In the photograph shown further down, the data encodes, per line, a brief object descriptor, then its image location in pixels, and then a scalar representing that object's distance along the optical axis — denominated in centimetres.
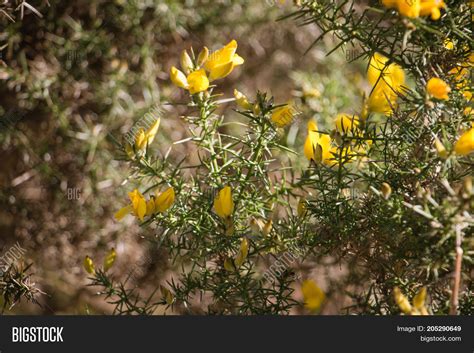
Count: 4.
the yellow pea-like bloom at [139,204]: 63
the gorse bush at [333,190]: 62
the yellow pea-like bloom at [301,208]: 66
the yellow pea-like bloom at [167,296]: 65
